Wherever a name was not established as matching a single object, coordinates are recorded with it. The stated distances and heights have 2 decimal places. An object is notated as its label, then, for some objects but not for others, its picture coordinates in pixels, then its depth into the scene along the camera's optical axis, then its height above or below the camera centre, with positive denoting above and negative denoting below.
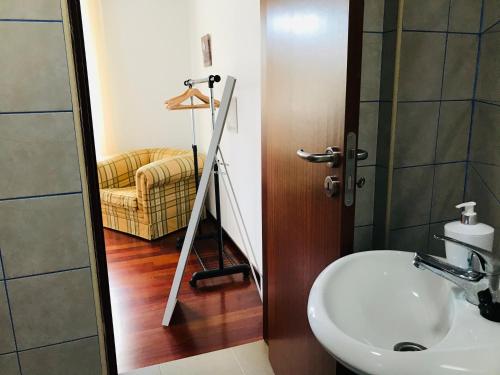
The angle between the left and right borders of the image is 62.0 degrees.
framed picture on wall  3.41 +0.35
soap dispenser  0.92 -0.32
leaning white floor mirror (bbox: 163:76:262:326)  2.04 -0.52
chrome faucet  0.79 -0.36
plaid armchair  3.37 -0.85
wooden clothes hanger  2.93 -0.06
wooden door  1.02 -0.18
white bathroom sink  0.69 -0.46
